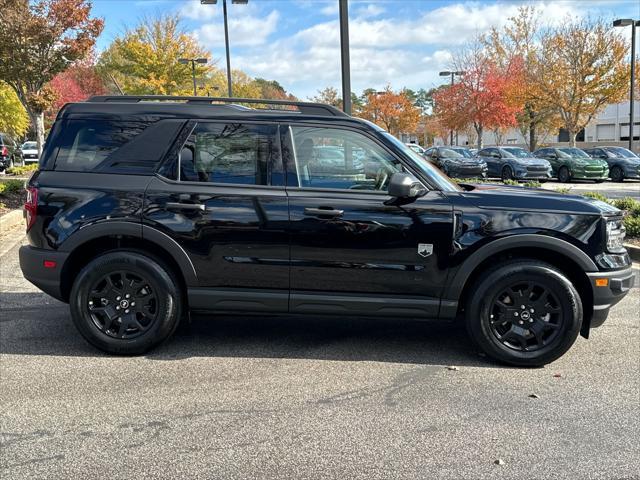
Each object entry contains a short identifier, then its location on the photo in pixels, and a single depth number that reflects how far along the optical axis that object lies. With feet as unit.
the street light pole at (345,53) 30.32
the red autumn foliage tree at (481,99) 118.01
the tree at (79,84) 118.73
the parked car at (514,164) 75.92
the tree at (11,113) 103.46
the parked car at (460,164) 74.38
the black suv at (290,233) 13.47
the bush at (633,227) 29.71
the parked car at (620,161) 76.69
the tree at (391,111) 161.68
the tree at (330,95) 178.84
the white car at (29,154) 106.83
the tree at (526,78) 111.65
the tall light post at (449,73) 122.52
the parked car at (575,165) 75.36
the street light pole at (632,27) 84.86
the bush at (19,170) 70.23
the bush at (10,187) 39.52
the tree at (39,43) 45.83
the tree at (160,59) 105.40
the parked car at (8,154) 78.89
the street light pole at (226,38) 70.74
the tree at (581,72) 102.68
